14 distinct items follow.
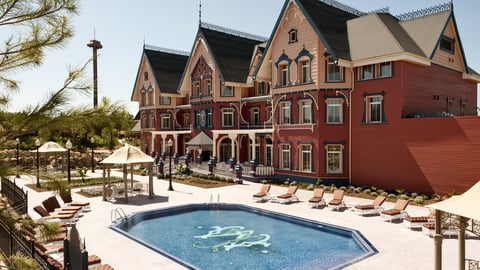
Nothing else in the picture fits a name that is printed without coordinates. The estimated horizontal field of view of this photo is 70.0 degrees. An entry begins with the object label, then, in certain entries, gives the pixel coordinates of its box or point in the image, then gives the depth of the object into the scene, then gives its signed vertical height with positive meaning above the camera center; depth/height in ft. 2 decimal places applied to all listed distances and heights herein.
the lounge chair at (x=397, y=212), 52.33 -12.71
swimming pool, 39.09 -15.04
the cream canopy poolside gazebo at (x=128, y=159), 67.21 -5.74
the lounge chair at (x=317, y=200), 62.18 -12.75
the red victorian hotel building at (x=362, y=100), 69.36 +7.28
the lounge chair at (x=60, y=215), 49.47 -12.90
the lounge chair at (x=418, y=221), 48.06 -12.85
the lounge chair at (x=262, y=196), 67.82 -13.06
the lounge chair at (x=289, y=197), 66.44 -13.18
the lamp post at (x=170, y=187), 81.51 -13.63
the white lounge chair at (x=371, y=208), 56.59 -13.04
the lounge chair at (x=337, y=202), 60.30 -12.75
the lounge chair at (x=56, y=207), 54.48 -12.67
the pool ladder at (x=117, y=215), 54.70 -14.10
